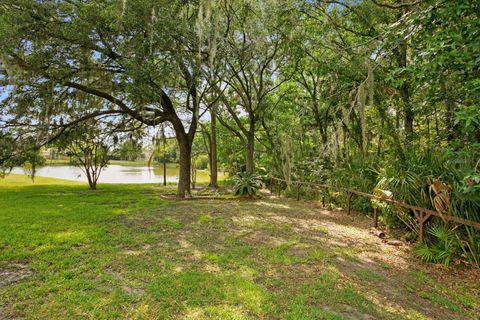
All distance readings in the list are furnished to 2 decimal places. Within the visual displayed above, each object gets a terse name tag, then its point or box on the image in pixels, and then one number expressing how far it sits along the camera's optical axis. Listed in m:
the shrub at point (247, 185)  8.18
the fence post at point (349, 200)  5.93
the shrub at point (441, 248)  3.26
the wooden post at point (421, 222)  3.55
